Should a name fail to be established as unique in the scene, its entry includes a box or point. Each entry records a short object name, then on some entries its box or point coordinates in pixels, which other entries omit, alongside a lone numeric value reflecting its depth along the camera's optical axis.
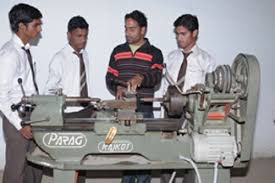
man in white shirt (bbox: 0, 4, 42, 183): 2.50
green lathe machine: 2.09
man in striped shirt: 2.98
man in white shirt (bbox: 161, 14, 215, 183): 3.02
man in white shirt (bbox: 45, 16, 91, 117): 3.03
